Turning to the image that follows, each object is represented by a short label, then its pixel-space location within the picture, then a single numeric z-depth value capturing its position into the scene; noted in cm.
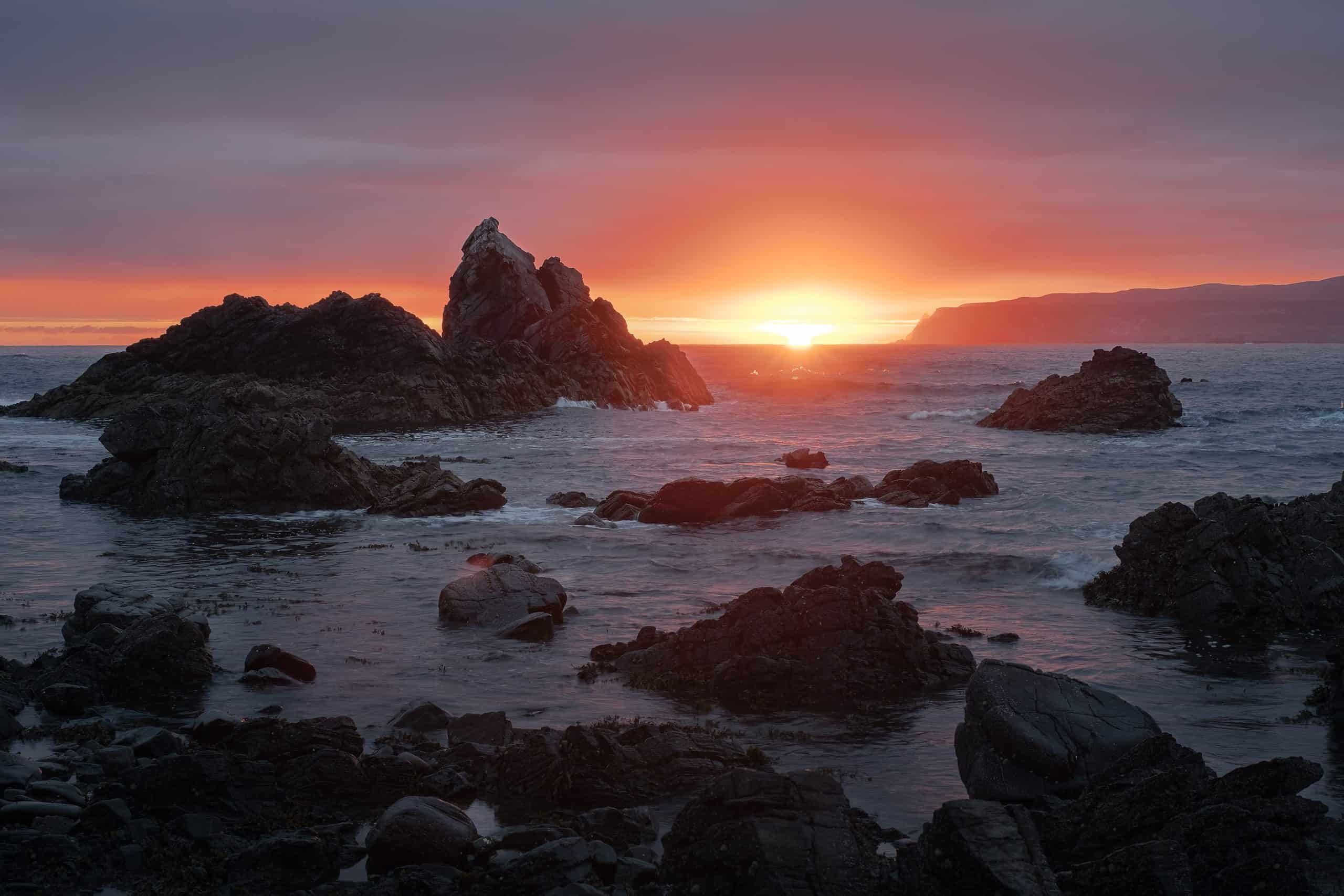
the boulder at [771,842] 1055
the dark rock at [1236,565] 2558
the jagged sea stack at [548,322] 12500
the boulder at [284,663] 2155
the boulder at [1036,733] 1460
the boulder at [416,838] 1250
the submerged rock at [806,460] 6231
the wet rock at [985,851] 1035
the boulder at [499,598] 2662
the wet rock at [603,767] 1508
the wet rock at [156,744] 1557
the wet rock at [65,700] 1866
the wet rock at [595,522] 4278
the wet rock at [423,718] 1842
